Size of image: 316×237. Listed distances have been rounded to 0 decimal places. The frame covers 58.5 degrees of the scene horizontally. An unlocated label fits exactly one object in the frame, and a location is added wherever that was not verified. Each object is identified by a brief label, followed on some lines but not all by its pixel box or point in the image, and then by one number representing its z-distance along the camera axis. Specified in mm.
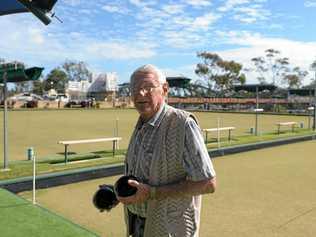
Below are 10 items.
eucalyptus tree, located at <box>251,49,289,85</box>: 45015
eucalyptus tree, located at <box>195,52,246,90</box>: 43142
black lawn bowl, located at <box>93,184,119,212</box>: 1337
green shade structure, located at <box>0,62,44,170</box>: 4815
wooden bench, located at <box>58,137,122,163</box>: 5273
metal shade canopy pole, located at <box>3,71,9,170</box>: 4618
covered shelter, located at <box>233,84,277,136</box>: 10175
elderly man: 1222
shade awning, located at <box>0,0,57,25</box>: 2120
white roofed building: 46421
